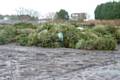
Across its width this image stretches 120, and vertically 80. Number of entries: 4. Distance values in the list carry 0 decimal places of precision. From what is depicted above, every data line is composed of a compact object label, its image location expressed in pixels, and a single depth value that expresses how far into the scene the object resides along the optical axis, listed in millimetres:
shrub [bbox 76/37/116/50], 14297
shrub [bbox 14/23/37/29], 22850
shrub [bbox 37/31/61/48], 15641
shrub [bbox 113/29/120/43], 17792
